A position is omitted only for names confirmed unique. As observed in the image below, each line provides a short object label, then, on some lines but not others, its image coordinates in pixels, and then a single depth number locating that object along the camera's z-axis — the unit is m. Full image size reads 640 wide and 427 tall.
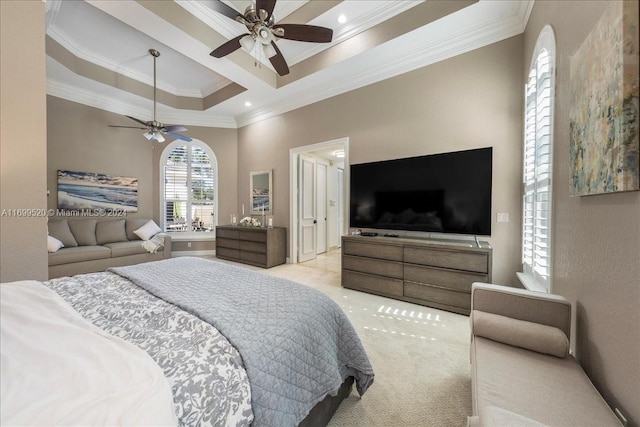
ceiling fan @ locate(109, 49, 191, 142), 4.14
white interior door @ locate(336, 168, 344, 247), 7.16
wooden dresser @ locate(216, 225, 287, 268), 4.73
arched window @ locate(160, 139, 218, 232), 5.67
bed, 0.65
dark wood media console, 2.68
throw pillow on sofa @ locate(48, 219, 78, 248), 3.96
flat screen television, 2.79
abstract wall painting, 0.90
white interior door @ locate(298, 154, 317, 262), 5.05
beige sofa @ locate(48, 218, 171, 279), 3.70
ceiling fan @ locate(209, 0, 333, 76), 2.07
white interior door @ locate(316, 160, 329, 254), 5.71
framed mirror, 5.32
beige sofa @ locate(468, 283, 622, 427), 0.92
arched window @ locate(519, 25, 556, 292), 1.84
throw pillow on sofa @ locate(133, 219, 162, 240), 4.86
